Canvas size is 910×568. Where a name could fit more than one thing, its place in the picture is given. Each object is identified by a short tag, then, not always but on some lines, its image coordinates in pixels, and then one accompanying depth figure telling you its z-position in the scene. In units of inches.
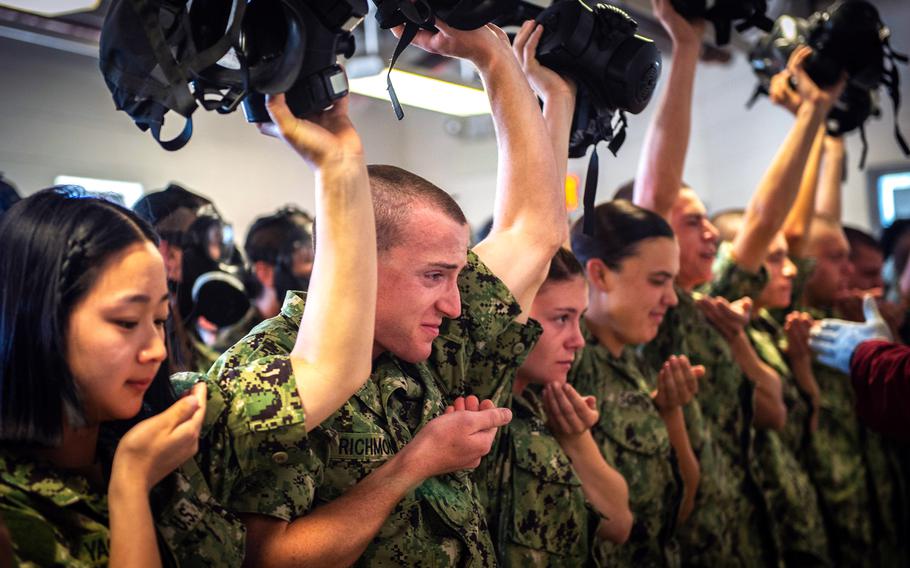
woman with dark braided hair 40.8
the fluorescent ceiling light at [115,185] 135.0
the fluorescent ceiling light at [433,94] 134.3
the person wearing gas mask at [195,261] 81.0
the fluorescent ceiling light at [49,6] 81.4
